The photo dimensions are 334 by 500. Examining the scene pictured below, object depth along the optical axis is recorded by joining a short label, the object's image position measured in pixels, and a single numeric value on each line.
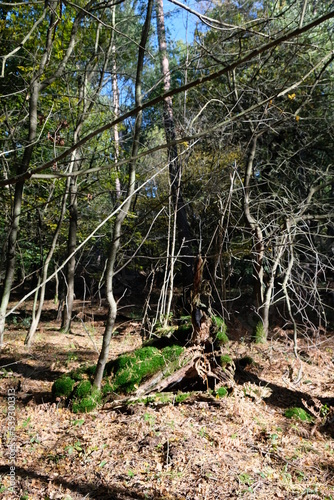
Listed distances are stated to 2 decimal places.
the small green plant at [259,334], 8.23
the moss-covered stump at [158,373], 4.71
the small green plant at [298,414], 4.85
